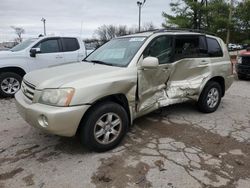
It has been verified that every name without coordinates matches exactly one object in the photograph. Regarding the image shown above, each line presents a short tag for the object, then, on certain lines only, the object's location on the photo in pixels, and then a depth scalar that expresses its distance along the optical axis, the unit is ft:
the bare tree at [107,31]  133.92
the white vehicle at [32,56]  16.86
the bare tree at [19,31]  134.36
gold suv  7.85
